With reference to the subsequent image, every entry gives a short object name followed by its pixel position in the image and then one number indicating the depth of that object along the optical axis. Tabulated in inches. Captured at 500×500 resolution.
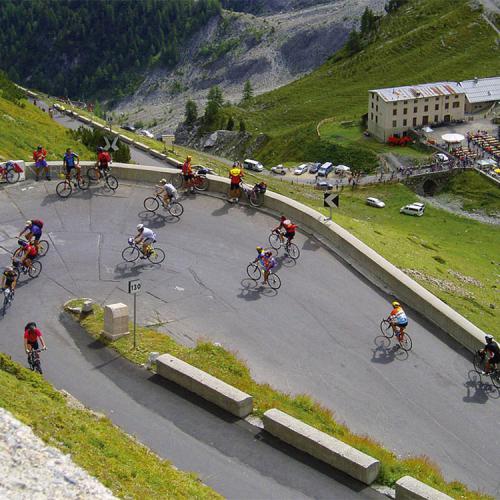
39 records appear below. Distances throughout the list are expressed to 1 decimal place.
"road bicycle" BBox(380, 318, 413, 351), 951.1
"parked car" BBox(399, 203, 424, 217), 3304.6
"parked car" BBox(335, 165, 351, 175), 3996.1
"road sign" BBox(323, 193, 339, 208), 1168.2
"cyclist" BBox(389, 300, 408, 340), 936.3
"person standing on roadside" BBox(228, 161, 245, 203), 1283.2
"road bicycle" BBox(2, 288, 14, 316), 947.3
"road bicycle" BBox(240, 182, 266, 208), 1294.3
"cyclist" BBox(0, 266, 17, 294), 943.0
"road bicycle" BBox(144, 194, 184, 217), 1263.5
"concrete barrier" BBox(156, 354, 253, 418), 739.4
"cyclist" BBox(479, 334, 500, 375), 915.4
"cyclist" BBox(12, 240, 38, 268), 1028.5
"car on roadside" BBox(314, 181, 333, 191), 3536.9
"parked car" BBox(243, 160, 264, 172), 4293.8
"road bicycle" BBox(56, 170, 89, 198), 1314.0
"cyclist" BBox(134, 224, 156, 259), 1081.4
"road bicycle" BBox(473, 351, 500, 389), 925.8
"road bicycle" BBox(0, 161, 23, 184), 1337.4
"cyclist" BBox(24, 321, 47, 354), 781.3
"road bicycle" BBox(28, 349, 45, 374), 786.9
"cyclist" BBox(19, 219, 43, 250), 1063.0
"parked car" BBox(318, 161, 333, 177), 3968.8
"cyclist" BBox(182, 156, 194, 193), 1332.4
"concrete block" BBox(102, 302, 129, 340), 869.8
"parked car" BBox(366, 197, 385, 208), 3390.7
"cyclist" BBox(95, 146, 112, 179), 1334.6
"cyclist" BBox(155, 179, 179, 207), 1242.0
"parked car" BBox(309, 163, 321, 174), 4147.1
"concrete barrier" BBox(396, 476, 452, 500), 613.2
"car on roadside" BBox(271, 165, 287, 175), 4111.7
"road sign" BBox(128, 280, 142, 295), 834.2
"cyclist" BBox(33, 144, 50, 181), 1344.7
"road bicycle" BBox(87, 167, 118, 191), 1349.7
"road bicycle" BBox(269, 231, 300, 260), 1146.0
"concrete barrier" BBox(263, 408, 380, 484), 656.4
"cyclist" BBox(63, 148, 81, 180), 1300.4
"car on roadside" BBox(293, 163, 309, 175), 4109.3
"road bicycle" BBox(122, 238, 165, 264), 1088.8
